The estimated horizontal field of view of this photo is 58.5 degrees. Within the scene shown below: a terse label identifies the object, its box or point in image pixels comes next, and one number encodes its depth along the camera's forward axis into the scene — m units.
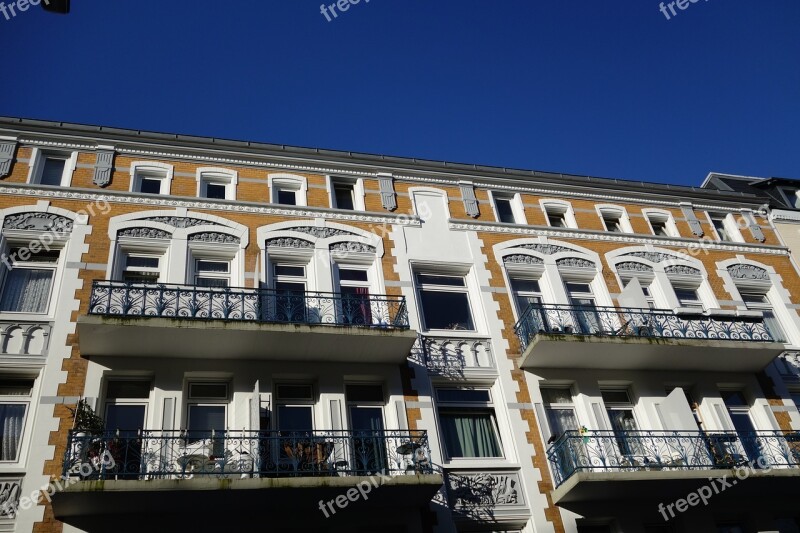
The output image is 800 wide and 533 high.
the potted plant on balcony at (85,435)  11.02
